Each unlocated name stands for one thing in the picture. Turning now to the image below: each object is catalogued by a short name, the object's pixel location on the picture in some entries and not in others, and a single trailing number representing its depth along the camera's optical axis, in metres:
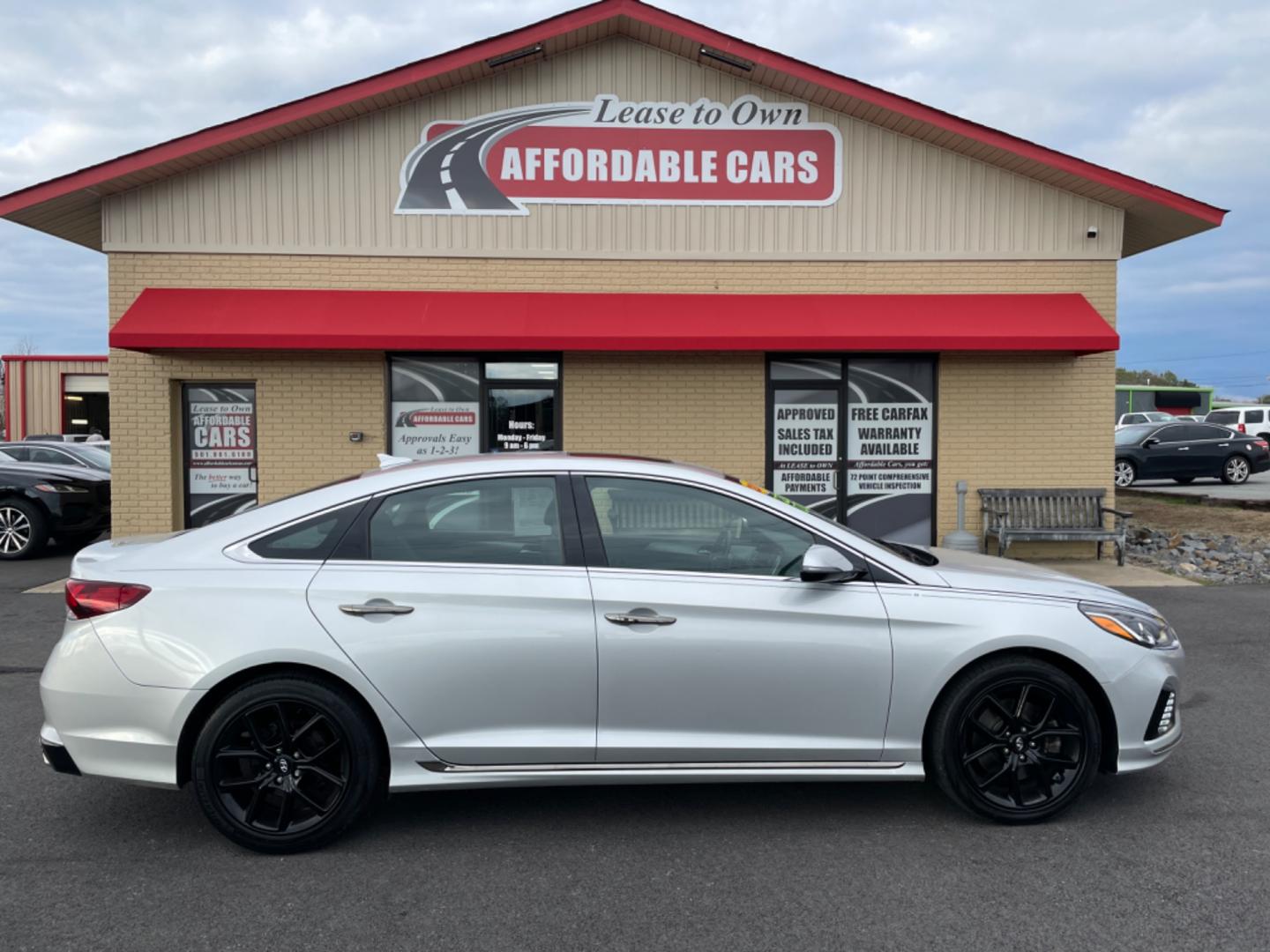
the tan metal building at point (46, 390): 38.47
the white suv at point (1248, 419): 35.31
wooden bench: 11.02
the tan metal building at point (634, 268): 10.58
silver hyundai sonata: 3.66
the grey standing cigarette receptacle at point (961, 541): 10.62
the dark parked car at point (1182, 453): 22.30
